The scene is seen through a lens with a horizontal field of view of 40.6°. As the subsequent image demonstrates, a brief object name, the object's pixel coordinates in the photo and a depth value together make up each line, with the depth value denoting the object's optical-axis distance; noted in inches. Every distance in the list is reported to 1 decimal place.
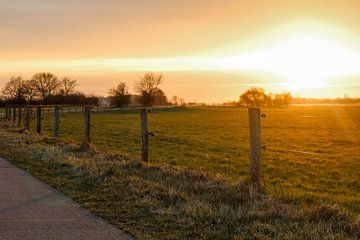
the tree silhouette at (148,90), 4999.5
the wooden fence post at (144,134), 546.0
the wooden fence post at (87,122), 724.0
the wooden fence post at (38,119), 1052.0
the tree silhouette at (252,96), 5250.0
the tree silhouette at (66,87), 5049.7
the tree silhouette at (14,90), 4682.6
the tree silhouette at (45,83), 4936.0
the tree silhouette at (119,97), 4640.8
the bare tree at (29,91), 4717.8
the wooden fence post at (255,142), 388.5
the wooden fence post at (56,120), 936.9
